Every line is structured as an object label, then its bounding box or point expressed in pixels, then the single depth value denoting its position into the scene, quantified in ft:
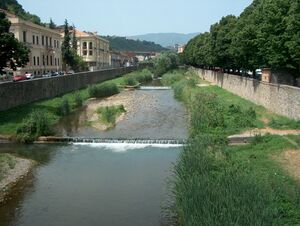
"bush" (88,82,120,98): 184.39
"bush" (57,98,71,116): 128.88
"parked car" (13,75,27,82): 168.26
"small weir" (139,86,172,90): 237.45
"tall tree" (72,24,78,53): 318.57
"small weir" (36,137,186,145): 90.33
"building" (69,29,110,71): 392.47
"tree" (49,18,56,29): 408.01
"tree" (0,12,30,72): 102.73
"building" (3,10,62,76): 211.82
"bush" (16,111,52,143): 91.20
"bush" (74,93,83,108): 151.47
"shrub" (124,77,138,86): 250.78
